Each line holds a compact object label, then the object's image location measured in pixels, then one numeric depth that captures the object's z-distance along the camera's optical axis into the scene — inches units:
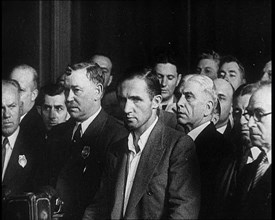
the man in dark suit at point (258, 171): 167.2
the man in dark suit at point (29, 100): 194.2
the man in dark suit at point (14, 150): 194.9
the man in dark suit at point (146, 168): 169.9
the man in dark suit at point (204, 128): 171.8
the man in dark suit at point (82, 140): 183.6
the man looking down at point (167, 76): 177.9
